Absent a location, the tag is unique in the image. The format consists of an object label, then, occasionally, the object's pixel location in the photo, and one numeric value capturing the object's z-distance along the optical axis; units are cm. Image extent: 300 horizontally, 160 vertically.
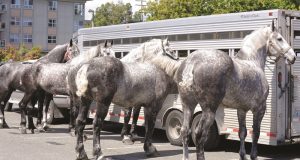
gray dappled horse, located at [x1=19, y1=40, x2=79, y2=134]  1340
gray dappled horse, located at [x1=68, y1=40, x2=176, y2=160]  888
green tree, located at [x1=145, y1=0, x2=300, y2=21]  2562
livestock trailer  948
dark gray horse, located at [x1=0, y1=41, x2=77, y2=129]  1431
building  7288
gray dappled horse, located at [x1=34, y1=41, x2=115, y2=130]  1311
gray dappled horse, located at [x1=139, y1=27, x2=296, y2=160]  796
